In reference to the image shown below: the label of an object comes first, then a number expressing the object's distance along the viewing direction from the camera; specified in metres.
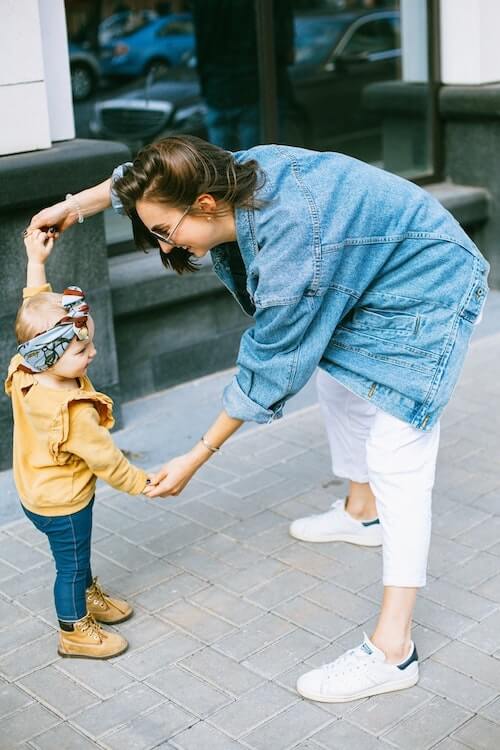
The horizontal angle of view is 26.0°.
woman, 2.83
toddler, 3.11
